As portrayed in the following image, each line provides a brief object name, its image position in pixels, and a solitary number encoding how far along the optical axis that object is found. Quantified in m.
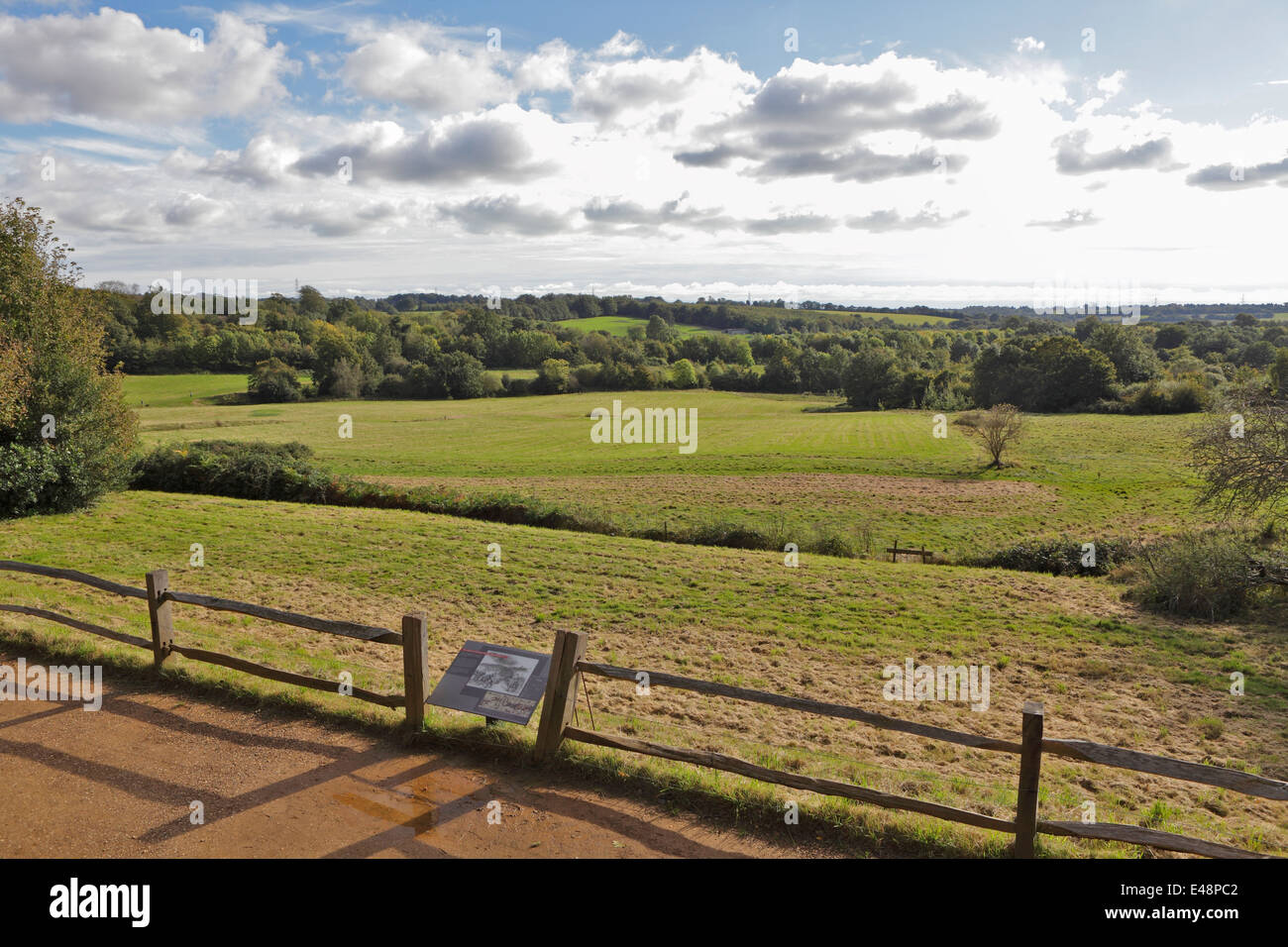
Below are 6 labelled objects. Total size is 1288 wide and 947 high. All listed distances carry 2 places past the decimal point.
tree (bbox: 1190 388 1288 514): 19.06
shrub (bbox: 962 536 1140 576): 25.70
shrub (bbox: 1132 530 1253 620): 19.42
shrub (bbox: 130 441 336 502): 35.25
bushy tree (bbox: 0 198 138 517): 25.56
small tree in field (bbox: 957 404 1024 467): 51.16
